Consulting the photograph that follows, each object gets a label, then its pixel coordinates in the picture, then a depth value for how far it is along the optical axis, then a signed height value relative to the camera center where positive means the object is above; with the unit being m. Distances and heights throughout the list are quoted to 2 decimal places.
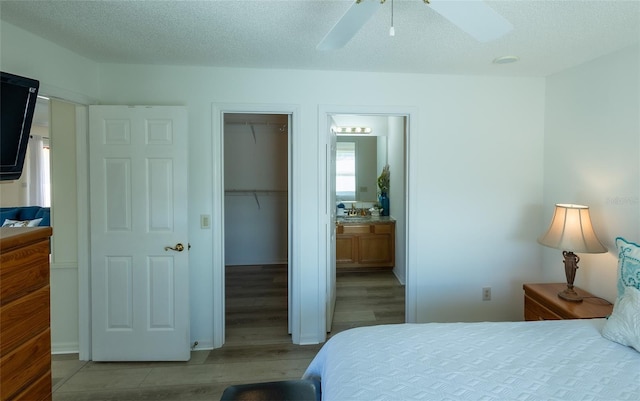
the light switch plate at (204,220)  2.67 -0.22
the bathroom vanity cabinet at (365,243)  4.60 -0.72
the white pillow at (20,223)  3.30 -0.32
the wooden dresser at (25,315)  1.23 -0.50
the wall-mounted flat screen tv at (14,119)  1.57 +0.37
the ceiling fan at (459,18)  1.21 +0.71
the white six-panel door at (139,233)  2.46 -0.31
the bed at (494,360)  1.16 -0.70
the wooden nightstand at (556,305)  2.03 -0.74
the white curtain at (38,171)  5.40 +0.37
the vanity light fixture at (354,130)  4.77 +0.94
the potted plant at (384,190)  4.94 +0.06
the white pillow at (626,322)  1.44 -0.60
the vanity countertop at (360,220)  4.59 -0.38
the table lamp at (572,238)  2.15 -0.30
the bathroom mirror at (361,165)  5.19 +0.46
